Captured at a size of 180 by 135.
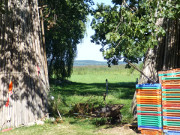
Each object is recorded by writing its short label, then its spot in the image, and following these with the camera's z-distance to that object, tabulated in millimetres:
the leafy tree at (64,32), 19359
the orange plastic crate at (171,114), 7114
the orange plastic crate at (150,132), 7442
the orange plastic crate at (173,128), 7125
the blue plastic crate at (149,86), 7426
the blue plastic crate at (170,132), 7139
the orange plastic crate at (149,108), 7414
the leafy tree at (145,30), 7656
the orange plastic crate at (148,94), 7433
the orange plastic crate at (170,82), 7123
